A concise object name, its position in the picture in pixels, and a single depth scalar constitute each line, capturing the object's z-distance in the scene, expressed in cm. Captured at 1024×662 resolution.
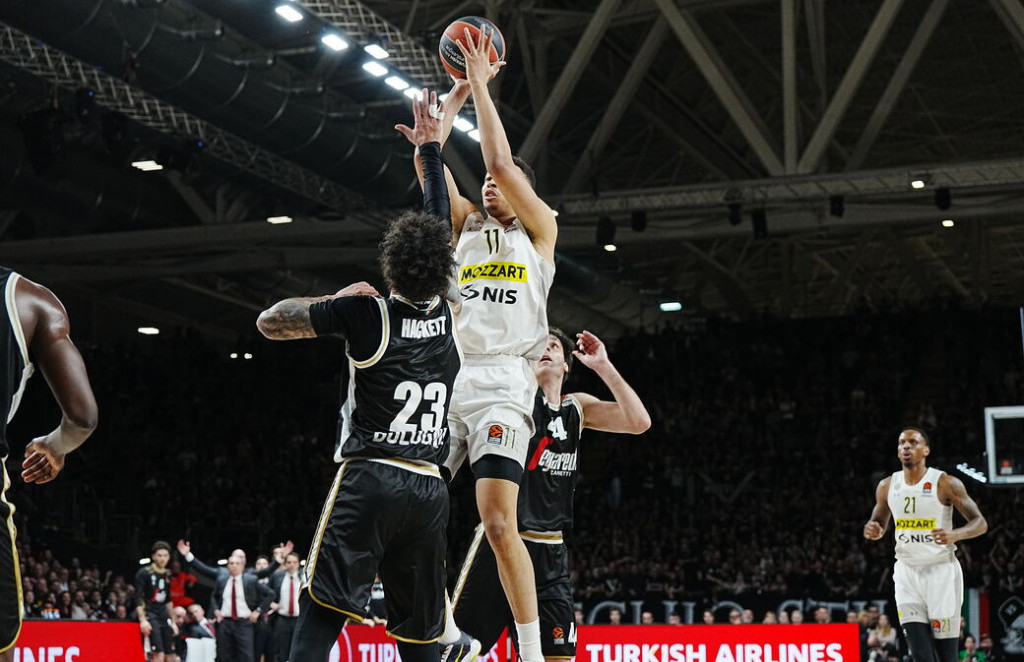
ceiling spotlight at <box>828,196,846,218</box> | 2245
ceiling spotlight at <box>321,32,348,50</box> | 1773
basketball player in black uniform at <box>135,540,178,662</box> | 1822
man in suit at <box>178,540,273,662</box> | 1848
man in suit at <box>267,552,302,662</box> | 1816
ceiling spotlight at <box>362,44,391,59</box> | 1797
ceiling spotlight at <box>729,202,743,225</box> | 2303
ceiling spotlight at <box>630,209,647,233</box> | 2348
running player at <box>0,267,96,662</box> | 455
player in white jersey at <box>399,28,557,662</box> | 679
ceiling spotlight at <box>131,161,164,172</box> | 2339
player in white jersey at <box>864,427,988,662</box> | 1116
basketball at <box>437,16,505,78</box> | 732
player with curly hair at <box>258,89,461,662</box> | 560
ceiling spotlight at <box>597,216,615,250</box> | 2408
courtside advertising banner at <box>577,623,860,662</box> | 1180
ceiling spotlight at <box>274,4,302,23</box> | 1700
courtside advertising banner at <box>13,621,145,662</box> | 1256
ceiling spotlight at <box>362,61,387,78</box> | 1842
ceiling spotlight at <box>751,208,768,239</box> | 2336
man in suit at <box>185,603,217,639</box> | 1873
